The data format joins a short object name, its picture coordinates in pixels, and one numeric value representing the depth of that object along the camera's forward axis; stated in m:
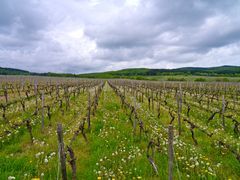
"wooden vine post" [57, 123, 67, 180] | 4.50
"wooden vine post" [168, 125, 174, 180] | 4.30
